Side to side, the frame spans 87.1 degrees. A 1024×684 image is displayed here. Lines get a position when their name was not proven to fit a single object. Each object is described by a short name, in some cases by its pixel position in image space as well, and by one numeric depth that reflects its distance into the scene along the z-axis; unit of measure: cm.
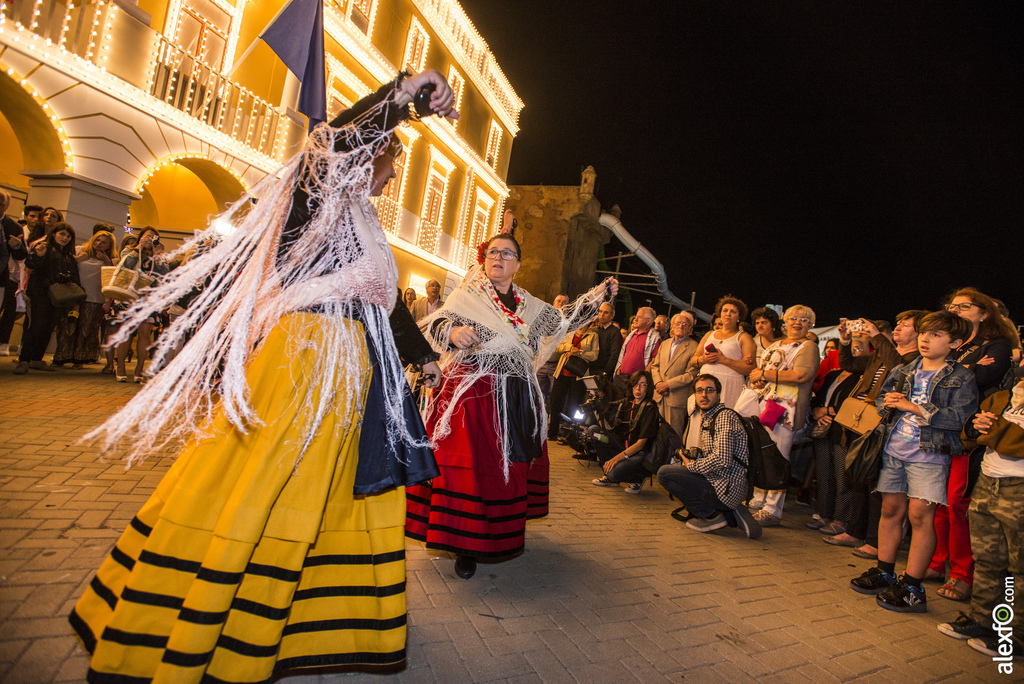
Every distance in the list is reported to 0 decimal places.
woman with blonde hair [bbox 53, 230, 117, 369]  695
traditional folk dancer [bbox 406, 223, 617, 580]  309
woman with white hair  520
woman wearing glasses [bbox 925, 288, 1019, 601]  376
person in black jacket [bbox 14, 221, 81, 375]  639
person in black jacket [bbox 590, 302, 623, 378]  727
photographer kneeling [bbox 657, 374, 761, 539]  482
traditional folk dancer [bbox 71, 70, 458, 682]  161
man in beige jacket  618
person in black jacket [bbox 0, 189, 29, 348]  563
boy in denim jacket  347
